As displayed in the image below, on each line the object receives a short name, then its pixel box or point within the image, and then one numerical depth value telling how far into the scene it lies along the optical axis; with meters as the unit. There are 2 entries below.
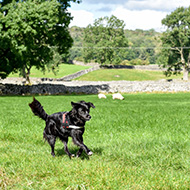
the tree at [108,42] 100.62
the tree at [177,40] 59.66
